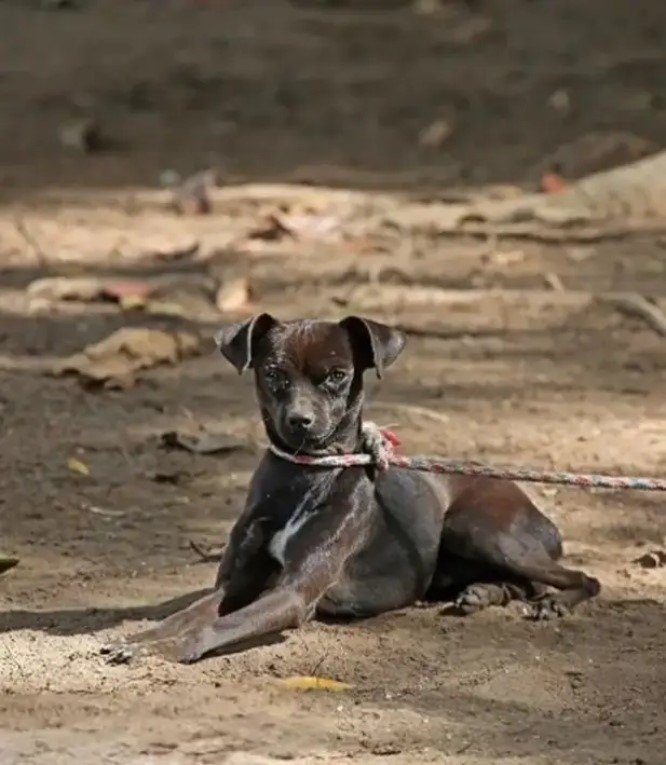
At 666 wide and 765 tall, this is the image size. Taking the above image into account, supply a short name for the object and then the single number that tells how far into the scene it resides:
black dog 10.02
